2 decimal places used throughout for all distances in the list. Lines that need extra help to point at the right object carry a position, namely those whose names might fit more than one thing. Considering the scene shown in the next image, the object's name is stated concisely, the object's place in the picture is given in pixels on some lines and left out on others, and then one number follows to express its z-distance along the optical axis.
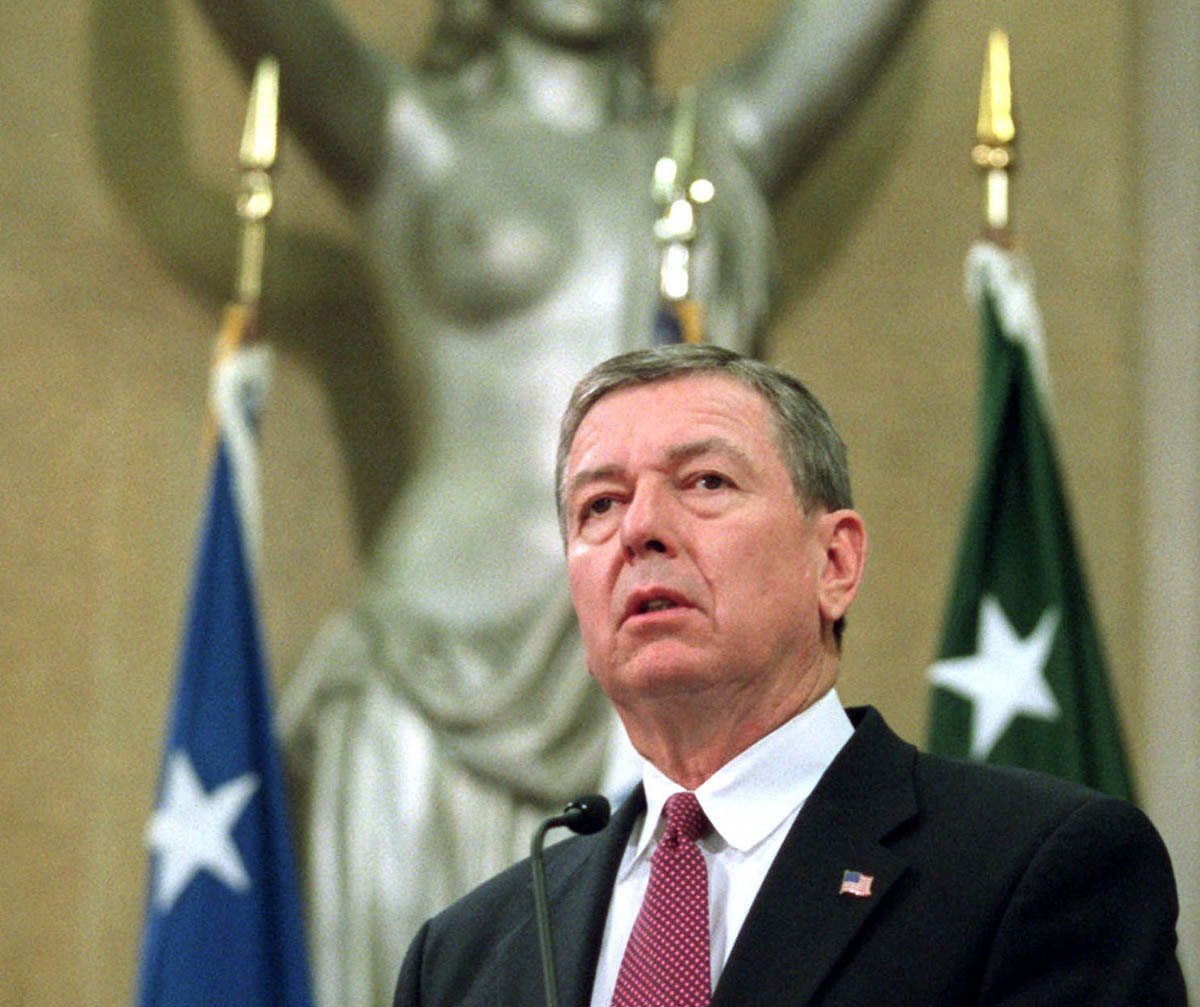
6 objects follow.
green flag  8.62
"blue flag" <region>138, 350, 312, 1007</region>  8.23
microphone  3.84
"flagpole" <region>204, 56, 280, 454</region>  8.97
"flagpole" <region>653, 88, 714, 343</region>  8.61
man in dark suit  3.61
